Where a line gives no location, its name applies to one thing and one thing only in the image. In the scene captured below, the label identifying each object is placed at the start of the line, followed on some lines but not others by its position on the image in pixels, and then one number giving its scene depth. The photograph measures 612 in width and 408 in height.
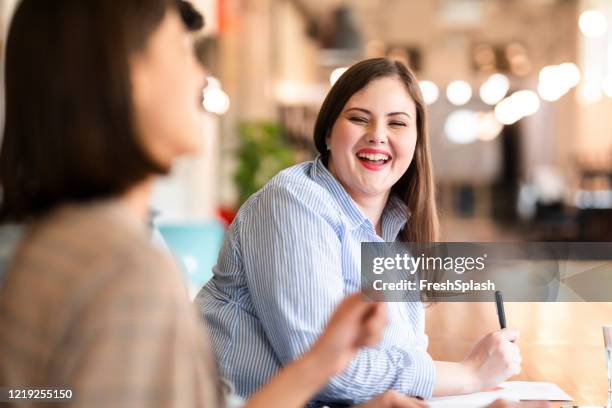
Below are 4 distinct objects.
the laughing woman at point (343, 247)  2.04
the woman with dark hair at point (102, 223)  1.47
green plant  9.59
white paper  2.07
